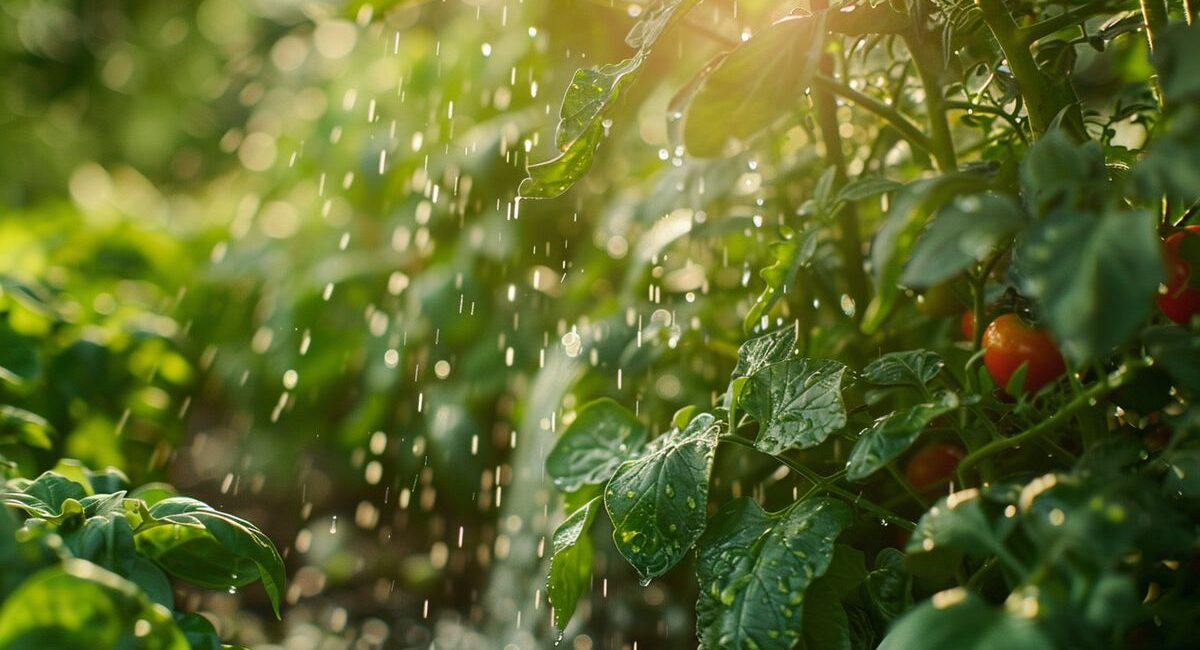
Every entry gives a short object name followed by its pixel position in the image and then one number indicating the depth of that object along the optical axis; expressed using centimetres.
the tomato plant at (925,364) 27
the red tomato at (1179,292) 41
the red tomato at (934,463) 54
